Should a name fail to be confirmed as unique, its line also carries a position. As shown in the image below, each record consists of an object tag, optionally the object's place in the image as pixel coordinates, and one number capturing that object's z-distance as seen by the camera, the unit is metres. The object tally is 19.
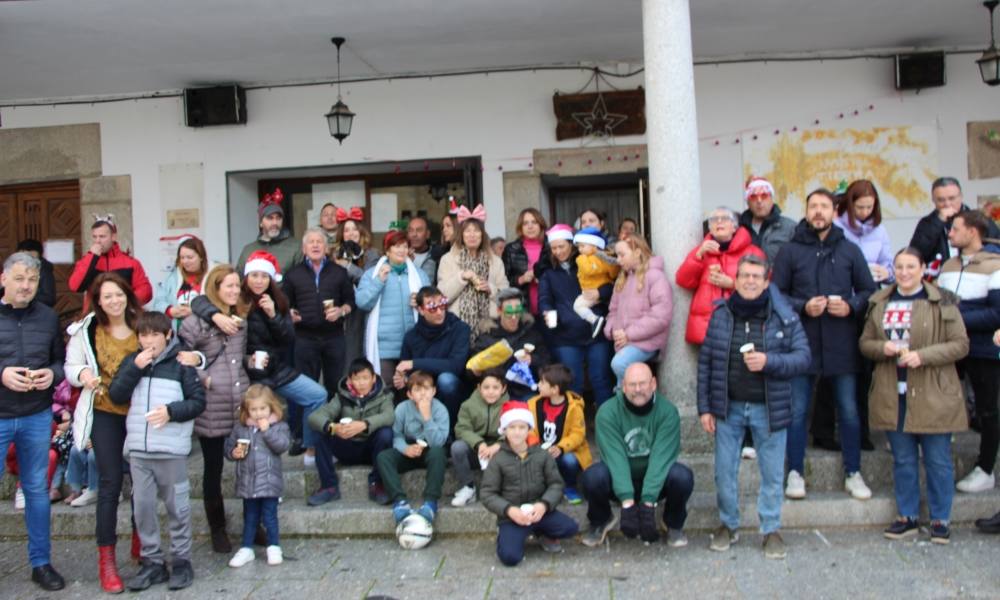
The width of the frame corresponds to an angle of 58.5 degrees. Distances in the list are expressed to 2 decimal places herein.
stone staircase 5.21
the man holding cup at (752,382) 4.84
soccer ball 5.16
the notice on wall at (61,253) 9.12
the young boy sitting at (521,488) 4.87
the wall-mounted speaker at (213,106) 8.83
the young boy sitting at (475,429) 5.46
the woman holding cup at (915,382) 4.83
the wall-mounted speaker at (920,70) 8.27
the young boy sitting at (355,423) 5.55
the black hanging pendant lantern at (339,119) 8.27
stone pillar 5.96
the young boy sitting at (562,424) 5.36
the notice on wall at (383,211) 9.49
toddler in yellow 6.22
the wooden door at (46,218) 9.16
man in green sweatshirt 4.92
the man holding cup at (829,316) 5.29
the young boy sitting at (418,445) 5.39
